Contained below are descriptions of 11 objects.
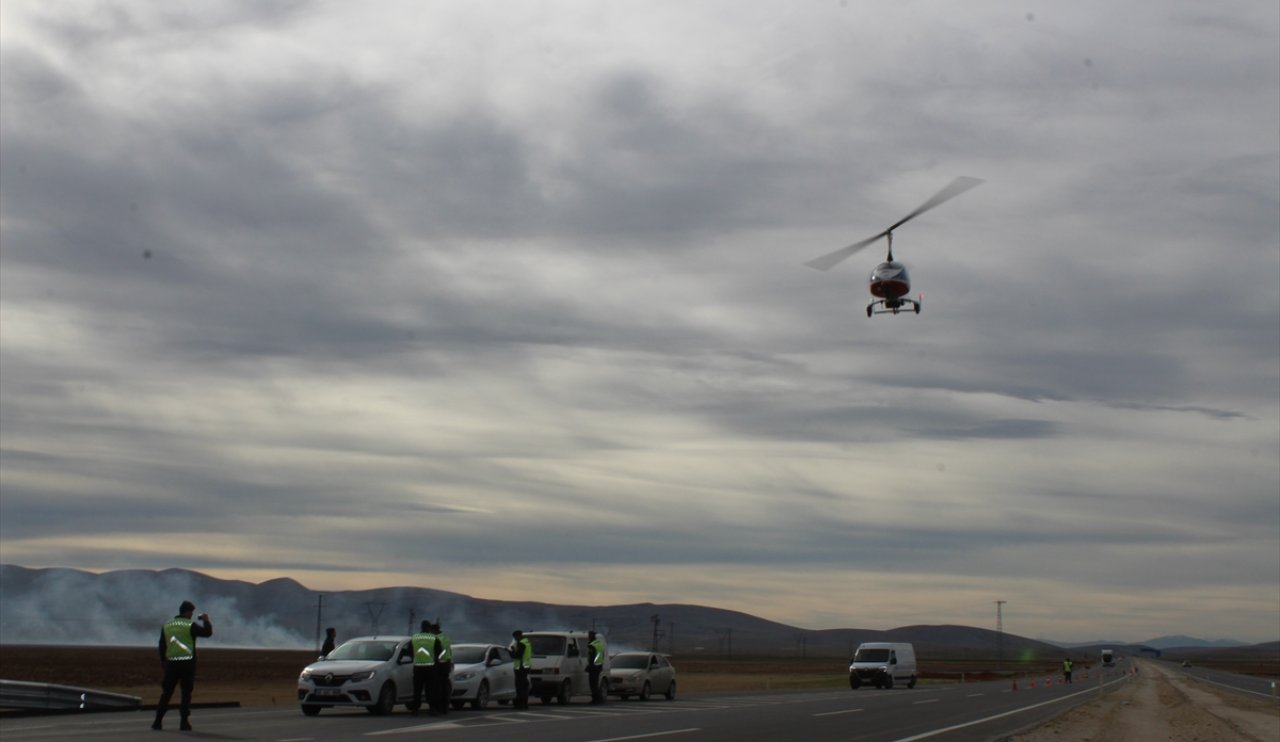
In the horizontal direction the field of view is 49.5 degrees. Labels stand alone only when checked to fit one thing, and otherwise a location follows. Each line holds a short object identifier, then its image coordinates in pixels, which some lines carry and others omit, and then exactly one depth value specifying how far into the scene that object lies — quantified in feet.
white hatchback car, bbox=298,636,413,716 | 89.97
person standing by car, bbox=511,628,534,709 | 104.42
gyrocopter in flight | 142.82
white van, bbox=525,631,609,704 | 114.11
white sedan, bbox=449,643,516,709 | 101.45
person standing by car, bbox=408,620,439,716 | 91.86
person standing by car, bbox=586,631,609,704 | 118.21
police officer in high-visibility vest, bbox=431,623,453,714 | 92.38
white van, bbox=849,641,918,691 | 196.34
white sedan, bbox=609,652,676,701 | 128.98
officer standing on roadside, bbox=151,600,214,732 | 72.74
